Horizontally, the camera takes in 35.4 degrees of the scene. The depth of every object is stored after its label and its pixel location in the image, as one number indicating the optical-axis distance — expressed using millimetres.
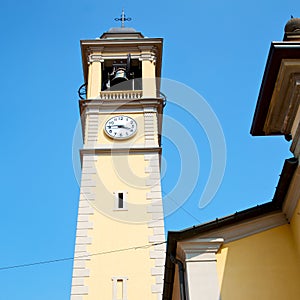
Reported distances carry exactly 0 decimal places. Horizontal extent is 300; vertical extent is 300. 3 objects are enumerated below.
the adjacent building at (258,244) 6309
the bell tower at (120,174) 13039
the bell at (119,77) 19484
